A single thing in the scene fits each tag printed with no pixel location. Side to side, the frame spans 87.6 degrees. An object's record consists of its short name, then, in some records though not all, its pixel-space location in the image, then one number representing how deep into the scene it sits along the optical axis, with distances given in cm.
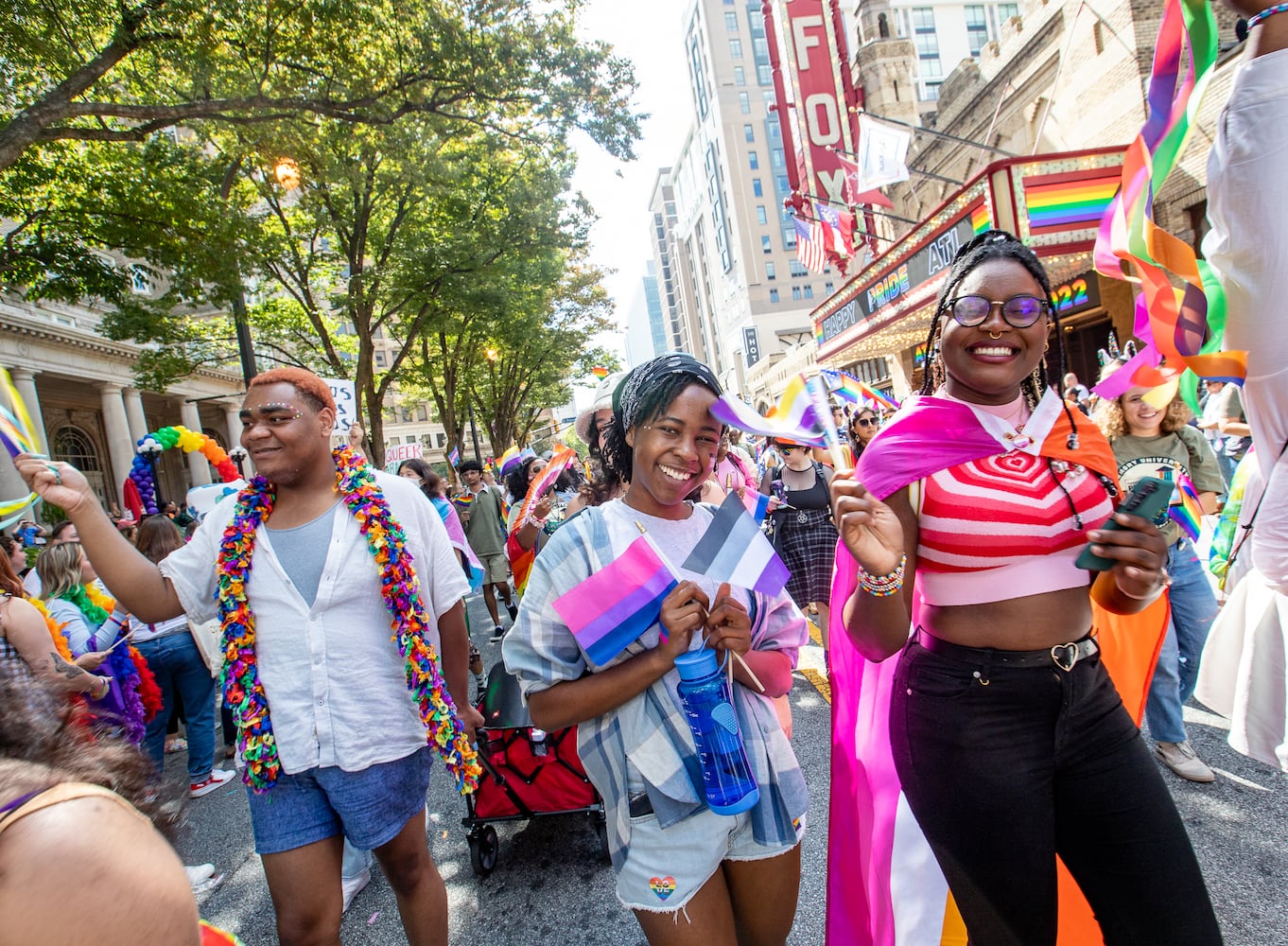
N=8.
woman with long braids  154
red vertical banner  1795
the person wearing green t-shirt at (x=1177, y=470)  349
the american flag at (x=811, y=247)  1817
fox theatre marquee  945
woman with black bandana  155
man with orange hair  200
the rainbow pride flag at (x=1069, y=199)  947
